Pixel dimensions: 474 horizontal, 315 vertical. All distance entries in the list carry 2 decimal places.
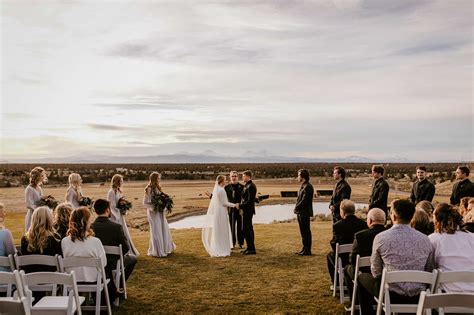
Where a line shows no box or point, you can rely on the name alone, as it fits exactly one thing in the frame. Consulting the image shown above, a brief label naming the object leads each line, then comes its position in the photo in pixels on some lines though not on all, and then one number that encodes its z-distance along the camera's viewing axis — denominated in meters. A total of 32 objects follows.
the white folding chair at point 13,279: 5.03
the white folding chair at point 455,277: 5.21
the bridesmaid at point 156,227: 12.42
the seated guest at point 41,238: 6.87
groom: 12.77
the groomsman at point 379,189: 11.39
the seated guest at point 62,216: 7.65
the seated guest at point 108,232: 8.09
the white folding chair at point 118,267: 7.72
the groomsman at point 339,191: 11.39
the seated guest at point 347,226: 8.22
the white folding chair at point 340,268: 7.69
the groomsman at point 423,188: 12.07
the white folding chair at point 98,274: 6.20
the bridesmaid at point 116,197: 11.77
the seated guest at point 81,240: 6.84
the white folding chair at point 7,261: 6.41
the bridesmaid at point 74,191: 11.21
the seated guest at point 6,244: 6.92
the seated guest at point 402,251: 5.92
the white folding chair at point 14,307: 4.50
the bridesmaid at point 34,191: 10.96
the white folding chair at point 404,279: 5.25
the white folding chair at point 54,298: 5.33
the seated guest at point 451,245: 5.97
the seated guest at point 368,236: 6.83
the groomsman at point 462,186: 11.72
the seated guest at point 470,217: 7.84
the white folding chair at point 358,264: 6.53
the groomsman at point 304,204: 12.08
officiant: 13.33
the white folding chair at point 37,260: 6.33
